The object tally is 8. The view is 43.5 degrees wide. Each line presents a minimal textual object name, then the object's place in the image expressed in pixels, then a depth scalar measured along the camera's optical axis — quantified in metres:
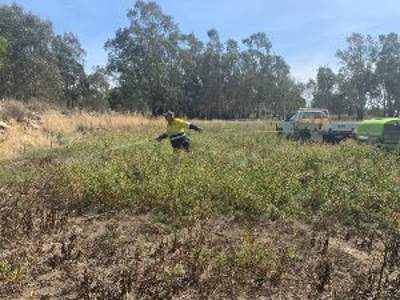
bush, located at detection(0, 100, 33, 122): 18.83
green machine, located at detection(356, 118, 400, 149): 15.54
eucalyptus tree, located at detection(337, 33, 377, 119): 60.84
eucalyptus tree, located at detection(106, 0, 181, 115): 53.75
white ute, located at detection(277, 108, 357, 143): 20.50
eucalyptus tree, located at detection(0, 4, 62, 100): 42.16
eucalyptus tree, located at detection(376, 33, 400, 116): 60.84
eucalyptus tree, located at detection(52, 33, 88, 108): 62.56
